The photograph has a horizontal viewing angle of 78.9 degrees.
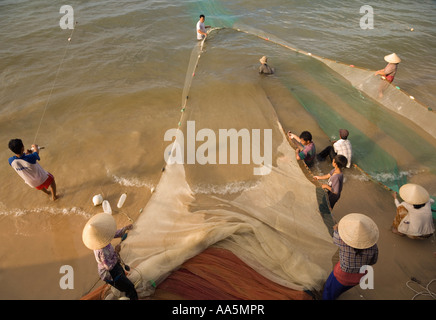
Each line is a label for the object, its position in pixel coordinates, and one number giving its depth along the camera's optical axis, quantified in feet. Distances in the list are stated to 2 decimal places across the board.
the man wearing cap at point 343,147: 14.58
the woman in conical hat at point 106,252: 8.11
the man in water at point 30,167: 12.10
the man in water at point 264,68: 24.07
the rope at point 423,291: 10.19
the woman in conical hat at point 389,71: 18.93
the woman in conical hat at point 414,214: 10.86
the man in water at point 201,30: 28.26
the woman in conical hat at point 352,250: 8.32
